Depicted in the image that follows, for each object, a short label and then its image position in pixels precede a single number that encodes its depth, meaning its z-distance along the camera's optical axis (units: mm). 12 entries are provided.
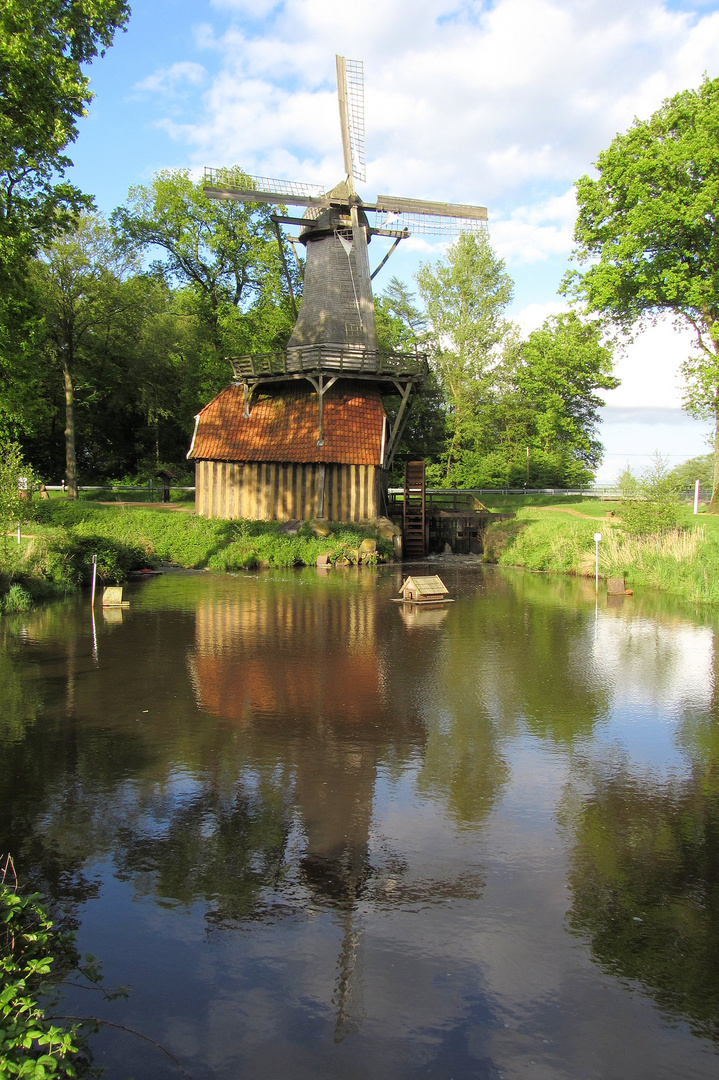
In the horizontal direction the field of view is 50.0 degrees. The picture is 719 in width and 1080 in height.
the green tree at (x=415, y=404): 45125
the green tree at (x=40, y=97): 15041
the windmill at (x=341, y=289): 29062
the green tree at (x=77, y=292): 33781
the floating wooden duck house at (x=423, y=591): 18250
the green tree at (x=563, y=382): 46250
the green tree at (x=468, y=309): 47688
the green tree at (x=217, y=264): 36656
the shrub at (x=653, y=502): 21734
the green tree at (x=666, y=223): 27453
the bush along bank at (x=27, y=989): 2967
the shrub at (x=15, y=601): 16500
